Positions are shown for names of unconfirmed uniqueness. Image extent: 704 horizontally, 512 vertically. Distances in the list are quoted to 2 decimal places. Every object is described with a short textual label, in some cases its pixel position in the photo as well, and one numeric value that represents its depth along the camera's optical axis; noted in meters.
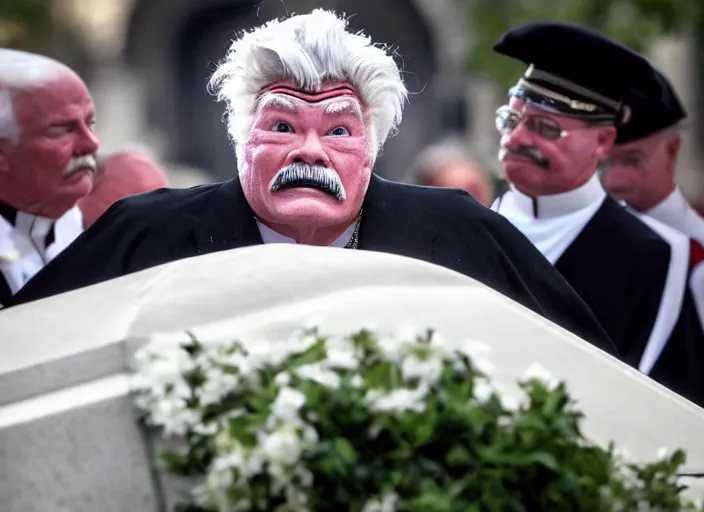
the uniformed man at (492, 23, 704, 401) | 10.65
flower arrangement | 5.14
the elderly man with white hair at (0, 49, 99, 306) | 10.09
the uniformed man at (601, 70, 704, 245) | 12.54
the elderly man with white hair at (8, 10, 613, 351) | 8.05
